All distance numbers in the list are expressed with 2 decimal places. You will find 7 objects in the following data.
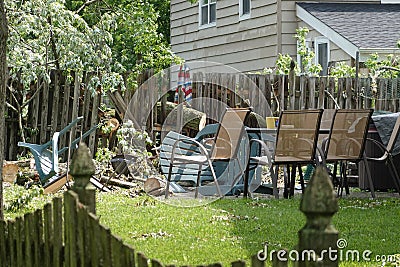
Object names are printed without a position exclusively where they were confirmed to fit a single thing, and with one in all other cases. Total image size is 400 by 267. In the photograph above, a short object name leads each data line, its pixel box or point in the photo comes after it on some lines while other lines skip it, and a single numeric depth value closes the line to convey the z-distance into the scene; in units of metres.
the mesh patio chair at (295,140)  15.23
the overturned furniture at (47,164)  15.94
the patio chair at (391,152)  15.86
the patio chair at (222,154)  16.38
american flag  23.58
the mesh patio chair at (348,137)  15.60
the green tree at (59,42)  19.75
